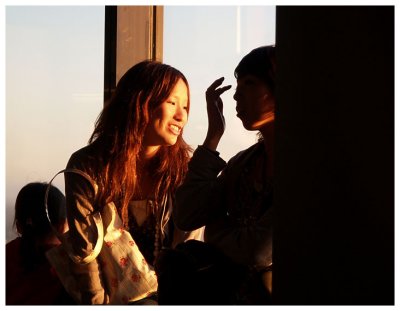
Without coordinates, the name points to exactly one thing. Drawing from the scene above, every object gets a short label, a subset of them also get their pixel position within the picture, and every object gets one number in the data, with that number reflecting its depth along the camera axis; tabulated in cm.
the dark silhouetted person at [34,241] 305
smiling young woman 280
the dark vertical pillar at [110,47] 381
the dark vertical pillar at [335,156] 128
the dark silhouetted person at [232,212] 179
